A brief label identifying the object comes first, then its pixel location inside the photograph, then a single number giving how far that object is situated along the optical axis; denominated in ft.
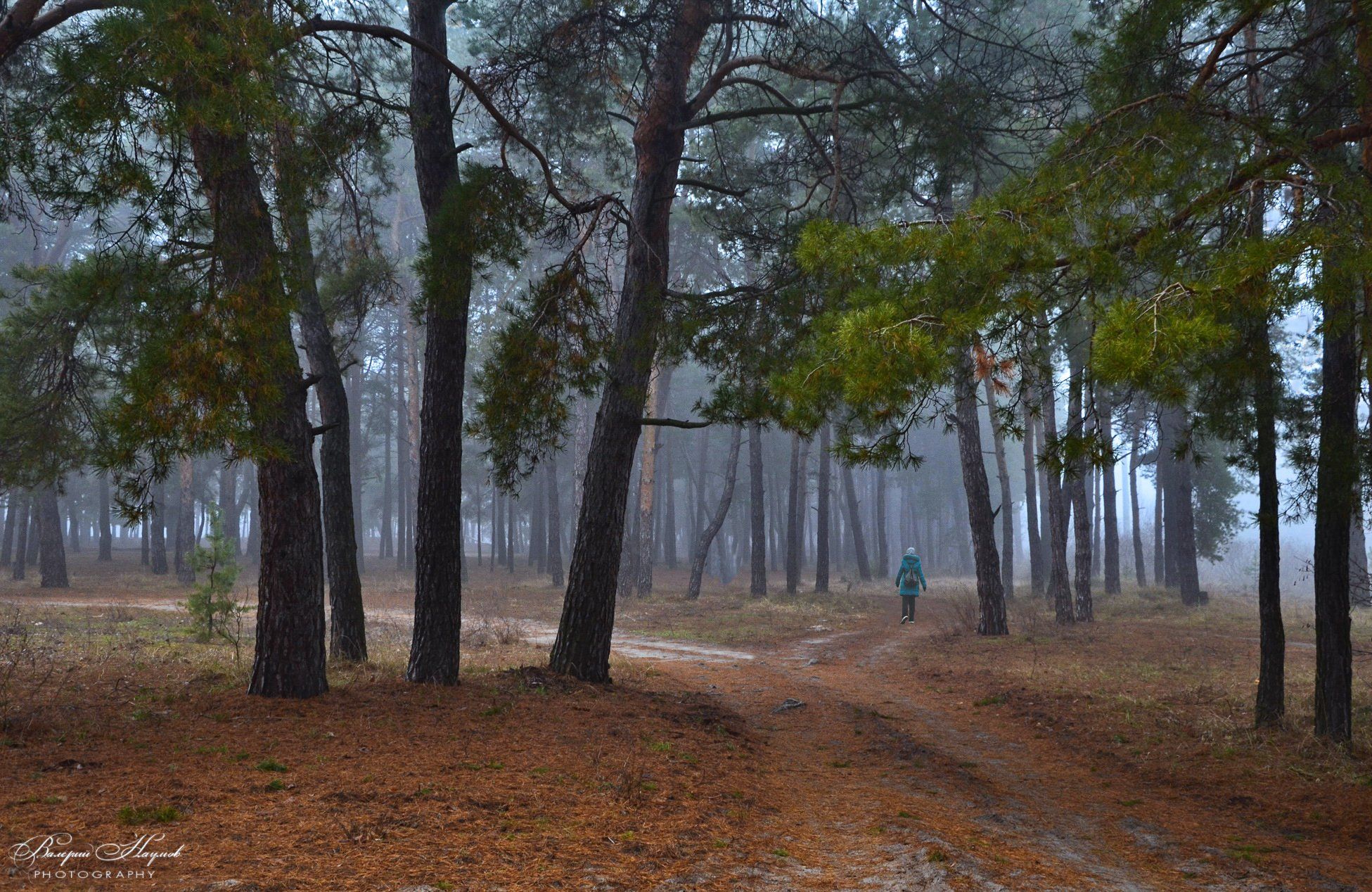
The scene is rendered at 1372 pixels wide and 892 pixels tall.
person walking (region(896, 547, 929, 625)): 67.46
